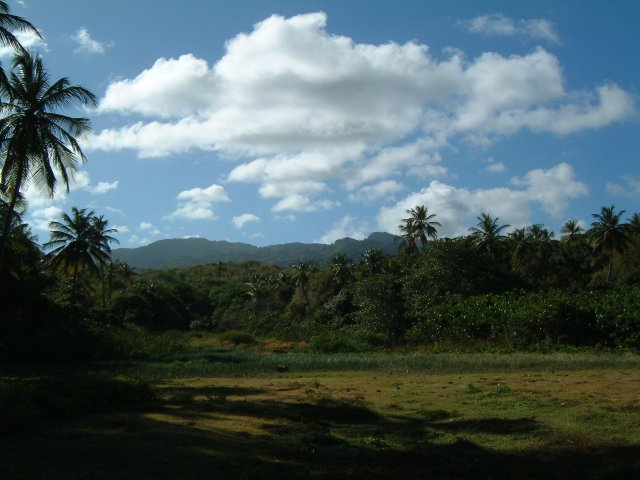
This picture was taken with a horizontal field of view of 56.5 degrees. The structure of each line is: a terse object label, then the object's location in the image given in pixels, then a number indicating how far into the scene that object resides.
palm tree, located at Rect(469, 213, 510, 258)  66.06
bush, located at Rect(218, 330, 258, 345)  62.21
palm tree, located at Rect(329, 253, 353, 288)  78.00
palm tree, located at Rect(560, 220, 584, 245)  71.81
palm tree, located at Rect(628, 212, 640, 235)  67.81
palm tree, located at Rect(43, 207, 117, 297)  49.50
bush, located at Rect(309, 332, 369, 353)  50.22
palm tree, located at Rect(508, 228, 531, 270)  68.94
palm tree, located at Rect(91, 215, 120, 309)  51.81
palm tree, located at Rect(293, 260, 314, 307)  82.06
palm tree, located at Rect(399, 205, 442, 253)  73.50
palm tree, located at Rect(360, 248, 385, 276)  72.56
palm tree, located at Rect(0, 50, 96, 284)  25.14
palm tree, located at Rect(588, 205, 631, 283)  60.94
